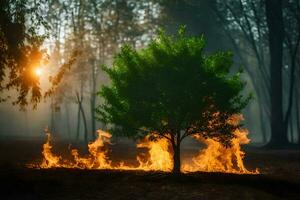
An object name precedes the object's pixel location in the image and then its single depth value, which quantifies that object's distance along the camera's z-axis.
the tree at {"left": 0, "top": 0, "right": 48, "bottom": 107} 18.42
